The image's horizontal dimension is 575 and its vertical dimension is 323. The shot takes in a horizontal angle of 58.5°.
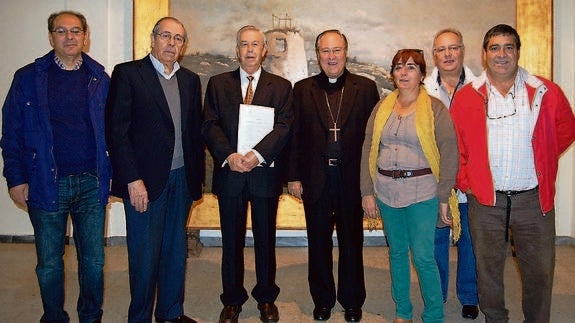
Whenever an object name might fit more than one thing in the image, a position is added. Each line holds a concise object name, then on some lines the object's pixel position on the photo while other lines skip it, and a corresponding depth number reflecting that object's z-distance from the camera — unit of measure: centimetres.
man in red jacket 281
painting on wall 544
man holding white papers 326
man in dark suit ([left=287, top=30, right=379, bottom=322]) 334
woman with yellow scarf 300
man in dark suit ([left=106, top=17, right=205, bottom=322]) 301
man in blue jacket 297
